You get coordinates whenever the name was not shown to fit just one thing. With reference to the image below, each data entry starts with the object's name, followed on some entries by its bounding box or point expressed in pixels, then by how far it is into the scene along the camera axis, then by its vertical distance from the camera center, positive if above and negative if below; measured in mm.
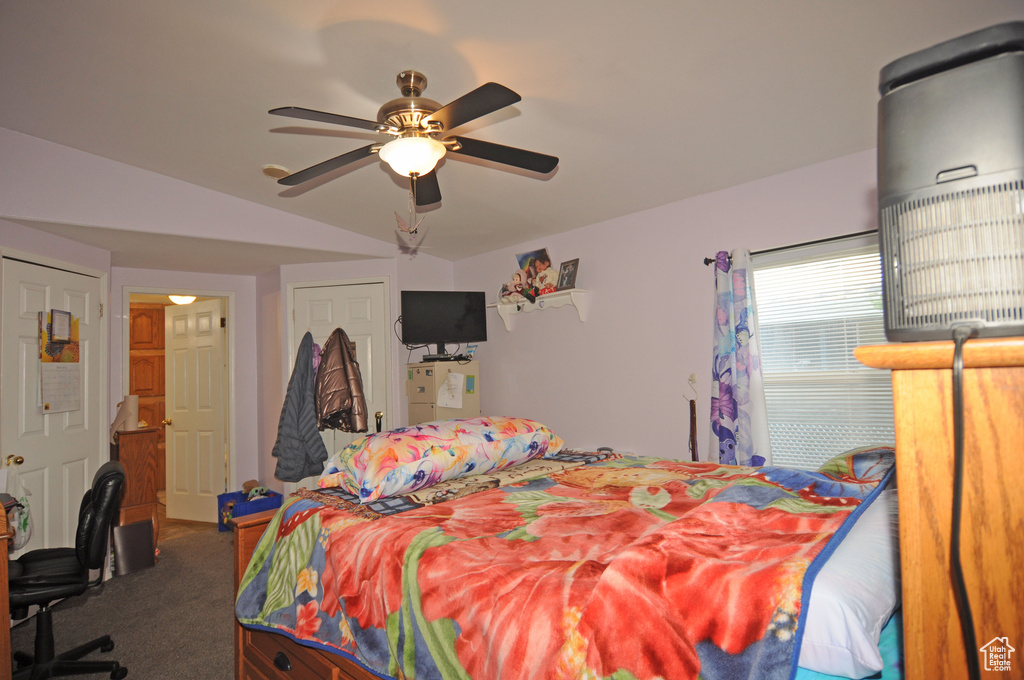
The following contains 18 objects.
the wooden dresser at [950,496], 455 -136
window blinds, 2766 +22
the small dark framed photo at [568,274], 4016 +664
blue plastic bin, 4415 -1157
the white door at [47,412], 3062 -205
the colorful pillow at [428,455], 1900 -360
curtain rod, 2748 +597
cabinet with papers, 4355 -232
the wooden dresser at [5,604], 1818 -795
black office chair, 2295 -891
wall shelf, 3960 +455
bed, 899 -480
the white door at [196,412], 5094 -399
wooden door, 6273 +133
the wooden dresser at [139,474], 3945 -768
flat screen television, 4508 +403
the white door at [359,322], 4676 +403
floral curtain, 3002 -151
